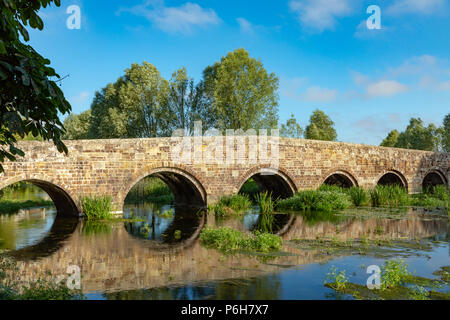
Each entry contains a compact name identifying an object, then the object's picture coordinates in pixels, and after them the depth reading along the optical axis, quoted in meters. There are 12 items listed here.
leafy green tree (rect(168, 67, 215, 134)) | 30.73
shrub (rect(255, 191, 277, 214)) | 14.66
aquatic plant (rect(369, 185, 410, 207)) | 17.85
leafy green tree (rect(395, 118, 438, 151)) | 44.34
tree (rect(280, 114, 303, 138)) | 32.94
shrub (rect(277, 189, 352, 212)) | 15.63
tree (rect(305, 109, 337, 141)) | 40.97
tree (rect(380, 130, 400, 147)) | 50.05
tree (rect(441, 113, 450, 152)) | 43.03
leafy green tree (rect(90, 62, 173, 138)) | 28.98
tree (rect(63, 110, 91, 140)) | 33.31
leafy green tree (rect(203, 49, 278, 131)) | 28.91
